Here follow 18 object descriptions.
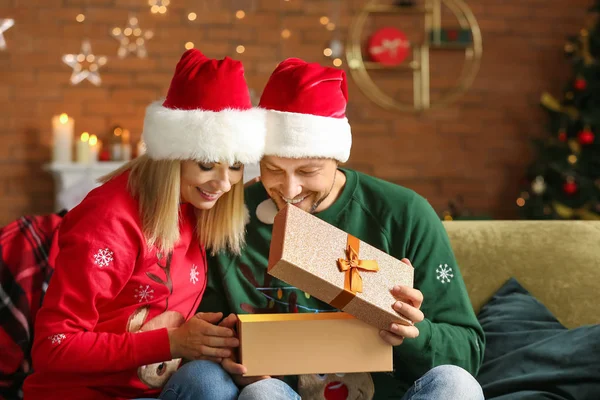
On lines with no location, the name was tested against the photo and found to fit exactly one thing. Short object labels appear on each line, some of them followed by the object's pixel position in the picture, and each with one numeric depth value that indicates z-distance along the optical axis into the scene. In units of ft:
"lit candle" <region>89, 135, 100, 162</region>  15.66
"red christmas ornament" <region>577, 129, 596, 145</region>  15.58
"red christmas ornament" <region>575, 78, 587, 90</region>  15.90
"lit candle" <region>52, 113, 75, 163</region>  15.55
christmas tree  15.69
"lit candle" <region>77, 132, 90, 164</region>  15.64
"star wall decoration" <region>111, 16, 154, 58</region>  16.34
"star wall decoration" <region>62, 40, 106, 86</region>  16.17
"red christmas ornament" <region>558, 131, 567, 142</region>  15.96
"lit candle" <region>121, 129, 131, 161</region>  15.89
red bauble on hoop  16.94
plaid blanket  6.82
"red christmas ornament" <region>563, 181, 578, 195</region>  15.57
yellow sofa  7.32
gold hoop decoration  16.96
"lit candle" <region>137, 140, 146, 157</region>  15.81
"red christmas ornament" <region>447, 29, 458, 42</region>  17.07
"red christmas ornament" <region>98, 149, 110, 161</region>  15.97
